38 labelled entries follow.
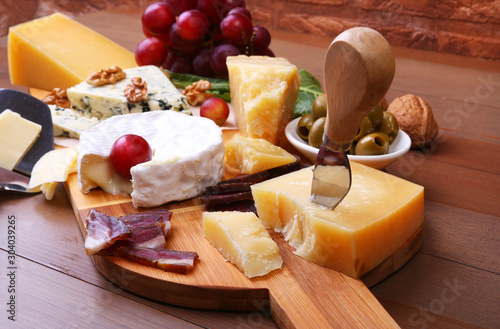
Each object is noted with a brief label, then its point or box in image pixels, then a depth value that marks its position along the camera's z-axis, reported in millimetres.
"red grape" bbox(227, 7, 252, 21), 781
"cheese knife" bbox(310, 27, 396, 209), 489
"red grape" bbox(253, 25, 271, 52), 791
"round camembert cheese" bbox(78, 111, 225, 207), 600
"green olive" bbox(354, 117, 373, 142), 639
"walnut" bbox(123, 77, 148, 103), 713
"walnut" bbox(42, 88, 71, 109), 745
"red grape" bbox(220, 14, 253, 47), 770
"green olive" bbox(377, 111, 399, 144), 649
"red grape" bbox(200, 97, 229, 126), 719
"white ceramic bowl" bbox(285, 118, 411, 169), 626
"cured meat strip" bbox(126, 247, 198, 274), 543
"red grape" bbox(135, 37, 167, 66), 804
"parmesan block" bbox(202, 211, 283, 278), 542
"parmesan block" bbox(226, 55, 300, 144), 672
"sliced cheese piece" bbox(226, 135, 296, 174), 629
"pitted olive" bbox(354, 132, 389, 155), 630
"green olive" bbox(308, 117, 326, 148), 640
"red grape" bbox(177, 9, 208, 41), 773
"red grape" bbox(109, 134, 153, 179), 609
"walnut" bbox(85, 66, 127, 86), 729
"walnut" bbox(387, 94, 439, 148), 690
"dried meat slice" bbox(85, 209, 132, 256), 546
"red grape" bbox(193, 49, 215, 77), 793
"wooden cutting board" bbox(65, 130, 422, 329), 517
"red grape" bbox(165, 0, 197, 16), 790
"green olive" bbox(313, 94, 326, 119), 655
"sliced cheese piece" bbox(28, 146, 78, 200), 626
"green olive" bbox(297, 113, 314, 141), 660
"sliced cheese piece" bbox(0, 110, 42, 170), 635
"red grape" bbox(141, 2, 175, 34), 797
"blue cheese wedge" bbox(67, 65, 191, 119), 717
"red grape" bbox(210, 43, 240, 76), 772
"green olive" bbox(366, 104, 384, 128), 643
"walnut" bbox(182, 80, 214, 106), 755
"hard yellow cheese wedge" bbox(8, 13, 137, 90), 783
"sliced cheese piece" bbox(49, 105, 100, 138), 698
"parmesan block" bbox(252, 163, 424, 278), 539
